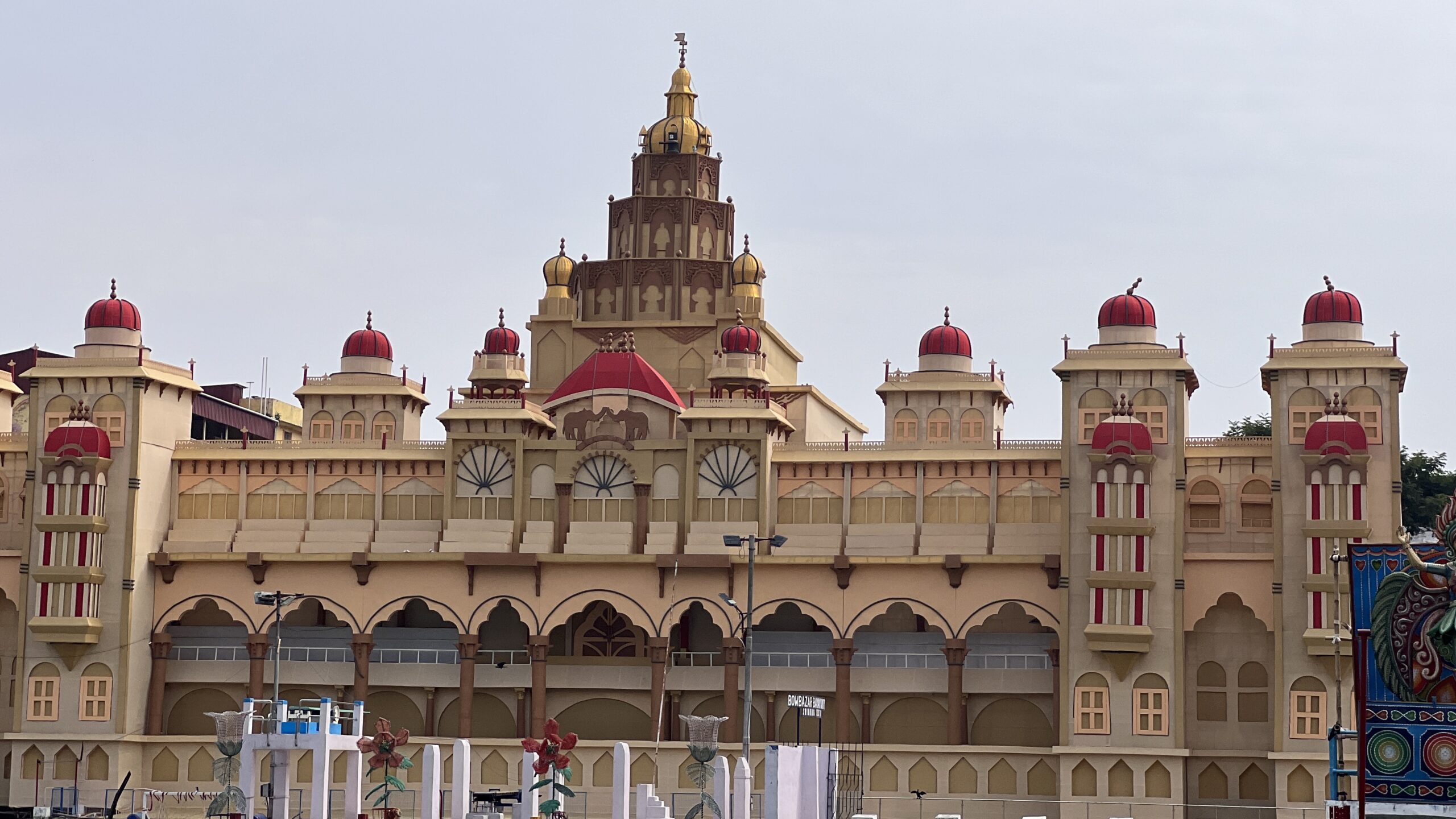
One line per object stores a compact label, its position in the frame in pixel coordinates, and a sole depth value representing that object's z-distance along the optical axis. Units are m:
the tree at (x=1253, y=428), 114.94
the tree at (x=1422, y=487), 104.25
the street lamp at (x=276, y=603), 69.88
